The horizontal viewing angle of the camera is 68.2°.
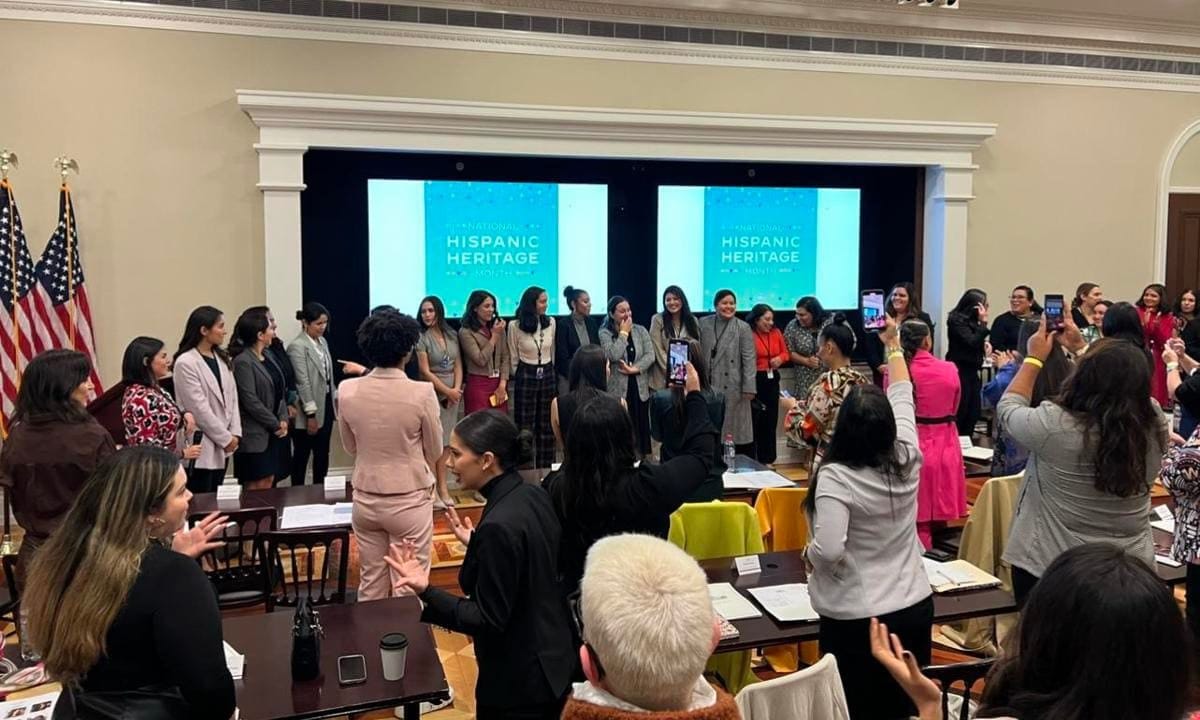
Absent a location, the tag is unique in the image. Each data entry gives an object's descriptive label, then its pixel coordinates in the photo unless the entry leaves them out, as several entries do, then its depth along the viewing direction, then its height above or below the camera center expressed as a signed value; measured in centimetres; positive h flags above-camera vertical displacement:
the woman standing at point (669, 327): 677 -28
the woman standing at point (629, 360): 662 -52
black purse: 226 -92
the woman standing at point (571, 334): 666 -33
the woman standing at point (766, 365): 709 -59
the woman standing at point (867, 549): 229 -68
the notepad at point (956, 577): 281 -92
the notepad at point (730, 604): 265 -96
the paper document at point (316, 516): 364 -97
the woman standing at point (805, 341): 705 -40
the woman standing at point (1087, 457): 243 -46
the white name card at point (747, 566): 298 -93
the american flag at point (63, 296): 552 -6
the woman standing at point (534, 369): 649 -58
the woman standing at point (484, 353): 644 -46
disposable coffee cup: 224 -93
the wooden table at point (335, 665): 214 -99
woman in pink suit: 327 -59
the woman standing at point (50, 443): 316 -56
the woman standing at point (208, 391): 469 -55
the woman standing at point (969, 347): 684 -42
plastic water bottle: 486 -91
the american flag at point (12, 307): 538 -12
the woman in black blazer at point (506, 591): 199 -69
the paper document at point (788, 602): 262 -95
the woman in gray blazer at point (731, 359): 689 -53
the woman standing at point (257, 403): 518 -68
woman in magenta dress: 446 -72
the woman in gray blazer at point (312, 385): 580 -64
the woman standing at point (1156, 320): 730 -22
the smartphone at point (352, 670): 223 -98
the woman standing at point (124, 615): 168 -63
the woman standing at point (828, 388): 348 -38
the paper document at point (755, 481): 427 -93
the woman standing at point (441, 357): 632 -48
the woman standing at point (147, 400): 408 -52
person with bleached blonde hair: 132 -53
